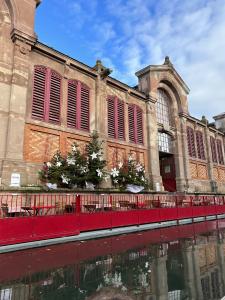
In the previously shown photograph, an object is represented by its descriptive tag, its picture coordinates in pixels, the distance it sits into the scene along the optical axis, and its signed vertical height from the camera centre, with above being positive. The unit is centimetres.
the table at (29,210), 923 -29
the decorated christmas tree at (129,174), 1791 +193
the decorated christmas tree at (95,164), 1535 +231
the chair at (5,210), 909 -27
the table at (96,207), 1163 -28
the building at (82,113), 1396 +670
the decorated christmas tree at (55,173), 1418 +163
